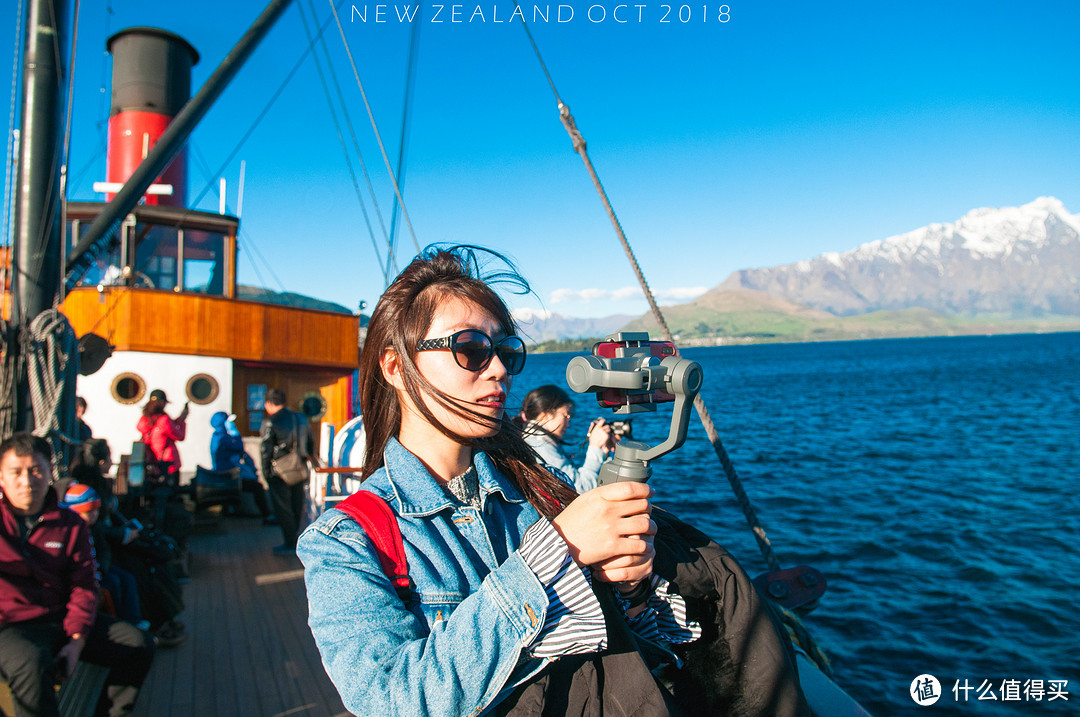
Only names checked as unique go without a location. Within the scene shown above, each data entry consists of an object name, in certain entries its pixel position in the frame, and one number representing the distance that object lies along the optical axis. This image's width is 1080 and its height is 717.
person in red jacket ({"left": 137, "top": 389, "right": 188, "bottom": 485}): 8.26
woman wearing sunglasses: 1.12
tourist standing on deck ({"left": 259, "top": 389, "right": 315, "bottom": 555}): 7.29
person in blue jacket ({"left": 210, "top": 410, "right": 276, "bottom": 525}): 8.89
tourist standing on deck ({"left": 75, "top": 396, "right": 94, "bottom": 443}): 6.35
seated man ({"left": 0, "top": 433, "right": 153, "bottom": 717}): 3.16
